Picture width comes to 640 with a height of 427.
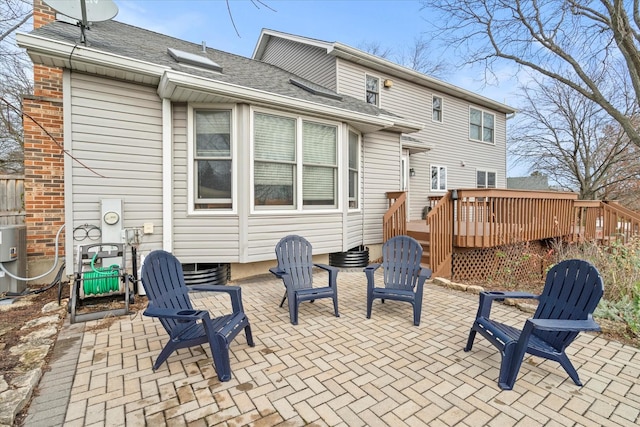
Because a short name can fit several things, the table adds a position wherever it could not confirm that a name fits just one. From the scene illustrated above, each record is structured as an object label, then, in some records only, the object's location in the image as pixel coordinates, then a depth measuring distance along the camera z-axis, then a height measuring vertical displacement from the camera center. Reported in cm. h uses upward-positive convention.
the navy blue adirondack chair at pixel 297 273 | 380 -79
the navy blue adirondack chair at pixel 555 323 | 238 -84
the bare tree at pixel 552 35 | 925 +597
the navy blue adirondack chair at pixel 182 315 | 253 -87
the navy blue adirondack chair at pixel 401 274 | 377 -80
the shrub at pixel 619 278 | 376 -93
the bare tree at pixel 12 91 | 1008 +433
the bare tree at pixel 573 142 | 1580 +389
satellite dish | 434 +297
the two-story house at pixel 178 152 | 459 +102
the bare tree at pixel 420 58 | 2008 +1039
